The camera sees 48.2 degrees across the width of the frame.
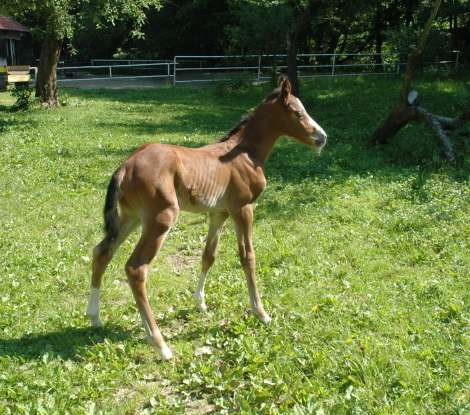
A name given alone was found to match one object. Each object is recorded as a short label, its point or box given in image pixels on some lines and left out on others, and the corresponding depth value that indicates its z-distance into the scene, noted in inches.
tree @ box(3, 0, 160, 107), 594.8
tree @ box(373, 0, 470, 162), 437.4
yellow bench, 1019.3
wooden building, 1210.1
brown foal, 171.3
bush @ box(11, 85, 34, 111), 732.7
